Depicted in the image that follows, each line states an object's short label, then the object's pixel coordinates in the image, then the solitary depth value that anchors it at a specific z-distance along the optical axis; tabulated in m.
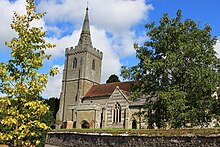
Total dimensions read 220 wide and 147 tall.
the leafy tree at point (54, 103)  56.22
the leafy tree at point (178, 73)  17.67
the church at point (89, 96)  36.03
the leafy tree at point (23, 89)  7.60
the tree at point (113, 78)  60.12
